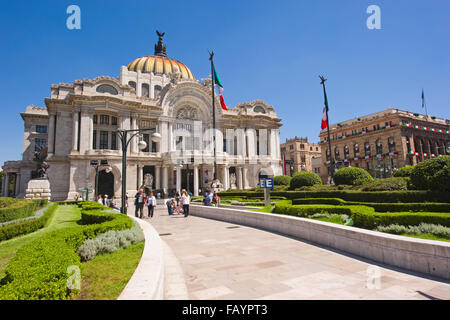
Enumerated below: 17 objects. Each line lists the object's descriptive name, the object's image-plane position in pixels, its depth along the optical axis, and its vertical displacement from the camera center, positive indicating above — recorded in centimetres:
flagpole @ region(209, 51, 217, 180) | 2960 +1501
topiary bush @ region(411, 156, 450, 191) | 893 +22
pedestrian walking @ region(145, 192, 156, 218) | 1742 -108
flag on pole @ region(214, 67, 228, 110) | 2981 +1198
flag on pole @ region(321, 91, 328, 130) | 2547 +700
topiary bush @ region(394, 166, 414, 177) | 1634 +59
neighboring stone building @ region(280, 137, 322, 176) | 8038 +1040
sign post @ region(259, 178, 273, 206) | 1511 +4
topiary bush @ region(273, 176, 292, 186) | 3253 +44
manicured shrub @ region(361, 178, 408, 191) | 1223 -18
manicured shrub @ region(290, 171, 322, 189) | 2217 +35
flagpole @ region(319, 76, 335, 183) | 2558 +950
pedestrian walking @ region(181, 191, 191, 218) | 1723 -116
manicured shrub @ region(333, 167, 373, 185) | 1812 +47
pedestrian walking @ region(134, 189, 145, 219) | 1681 -79
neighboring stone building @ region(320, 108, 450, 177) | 5088 +902
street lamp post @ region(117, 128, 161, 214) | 1212 +112
